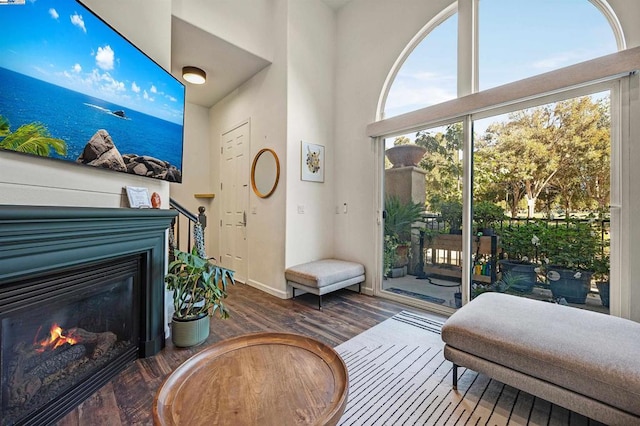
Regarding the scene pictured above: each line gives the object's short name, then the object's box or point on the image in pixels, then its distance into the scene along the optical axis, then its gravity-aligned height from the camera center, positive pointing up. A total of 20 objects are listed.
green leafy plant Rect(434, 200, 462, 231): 2.83 +0.02
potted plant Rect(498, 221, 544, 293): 2.46 -0.34
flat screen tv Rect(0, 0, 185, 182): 1.31 +0.71
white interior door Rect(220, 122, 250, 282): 4.07 +0.25
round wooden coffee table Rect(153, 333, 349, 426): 0.90 -0.66
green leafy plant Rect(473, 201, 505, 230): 2.63 +0.01
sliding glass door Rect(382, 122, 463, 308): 2.87 -0.02
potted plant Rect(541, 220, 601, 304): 2.20 -0.35
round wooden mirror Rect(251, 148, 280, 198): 3.48 +0.53
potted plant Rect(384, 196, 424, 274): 3.23 -0.12
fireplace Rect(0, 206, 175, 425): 1.25 -0.53
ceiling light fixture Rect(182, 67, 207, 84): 3.67 +1.85
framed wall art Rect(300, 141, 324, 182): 3.50 +0.67
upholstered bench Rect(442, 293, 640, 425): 1.21 -0.68
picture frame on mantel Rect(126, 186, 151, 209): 1.95 +0.11
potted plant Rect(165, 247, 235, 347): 2.16 -0.66
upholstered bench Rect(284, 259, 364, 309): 2.99 -0.71
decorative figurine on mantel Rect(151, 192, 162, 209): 2.14 +0.09
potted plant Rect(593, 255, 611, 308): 2.12 -0.46
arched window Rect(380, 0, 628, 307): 2.18 +0.89
